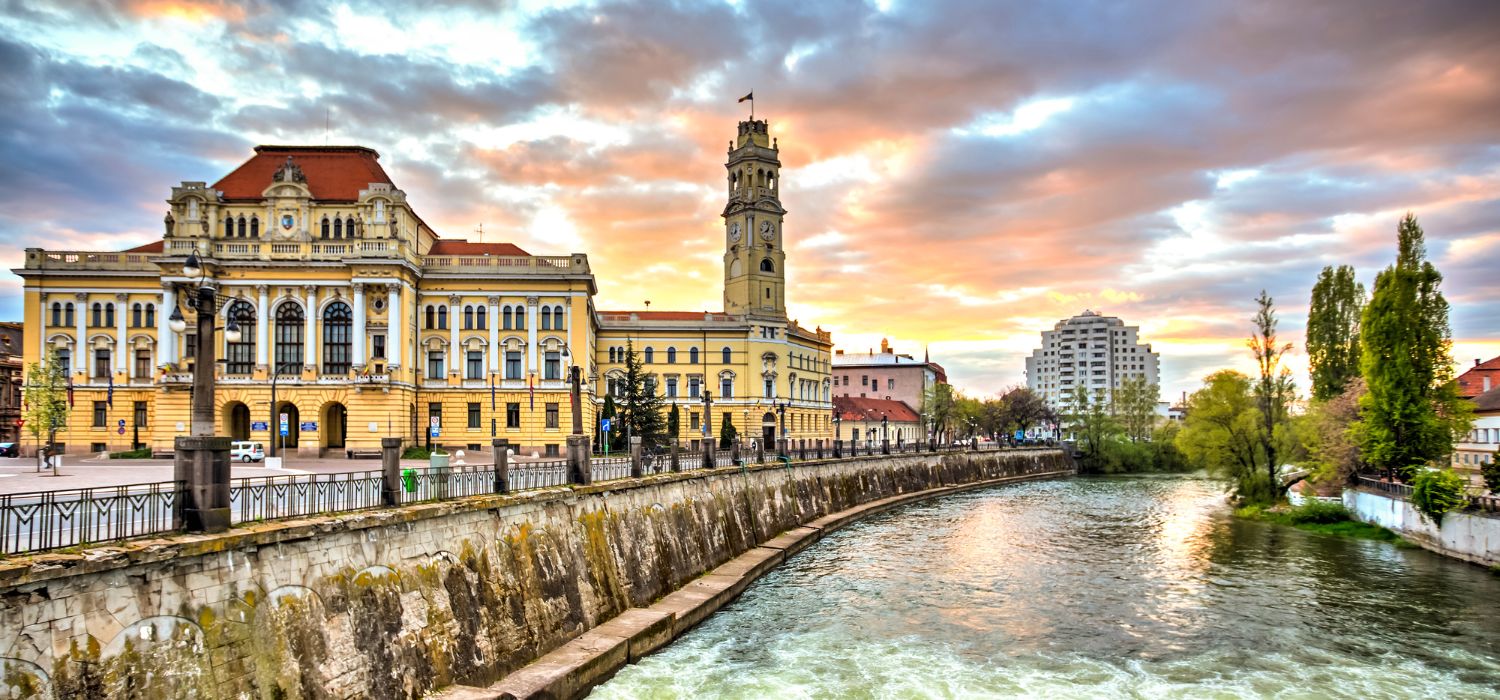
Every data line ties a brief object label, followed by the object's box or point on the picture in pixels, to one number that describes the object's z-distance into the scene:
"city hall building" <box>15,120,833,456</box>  53.03
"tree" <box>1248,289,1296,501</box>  50.88
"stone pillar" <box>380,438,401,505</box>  16.41
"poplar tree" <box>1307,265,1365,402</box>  55.03
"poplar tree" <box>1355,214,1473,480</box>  38.88
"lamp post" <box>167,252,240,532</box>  12.57
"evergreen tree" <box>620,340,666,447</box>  58.81
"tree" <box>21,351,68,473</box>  38.75
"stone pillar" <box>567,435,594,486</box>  23.30
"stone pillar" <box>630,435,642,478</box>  27.05
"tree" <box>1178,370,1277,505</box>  52.47
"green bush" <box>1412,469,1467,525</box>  32.38
